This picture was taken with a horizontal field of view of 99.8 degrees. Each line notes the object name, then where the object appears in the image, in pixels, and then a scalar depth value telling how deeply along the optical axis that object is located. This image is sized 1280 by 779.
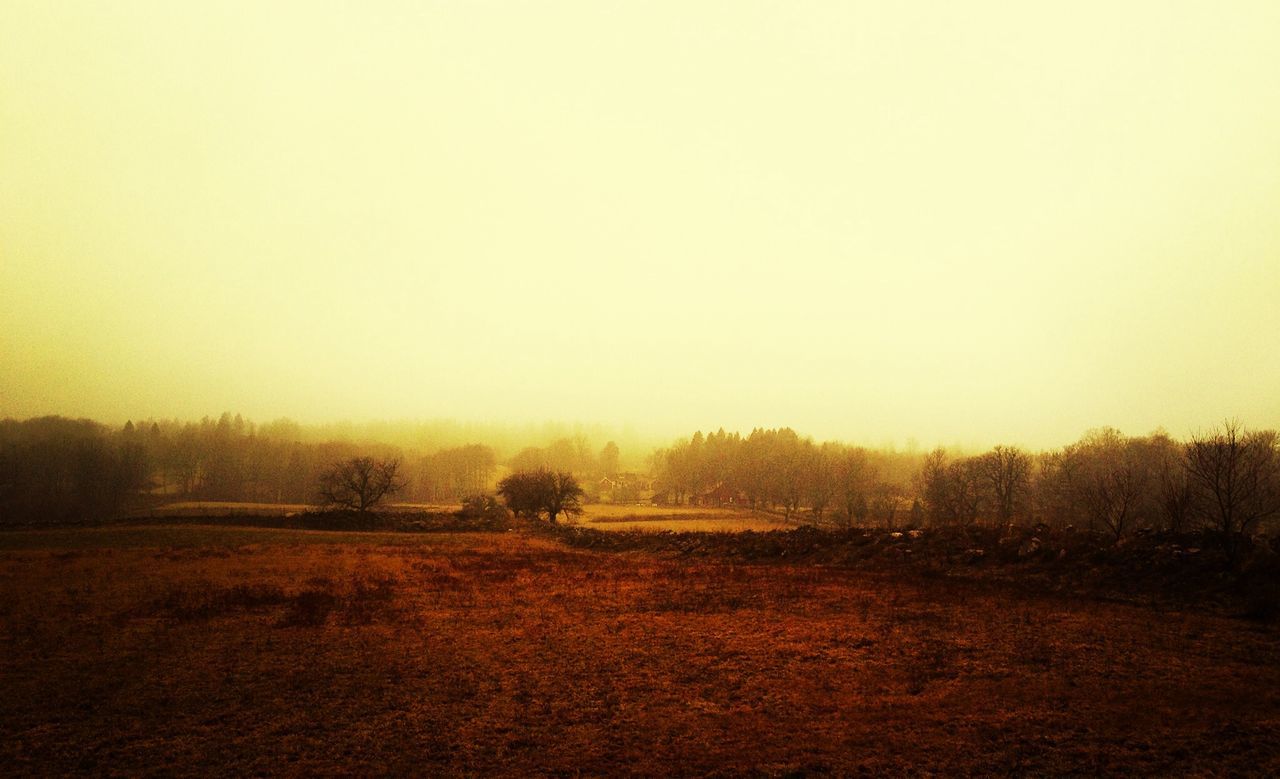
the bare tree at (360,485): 56.84
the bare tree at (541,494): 62.31
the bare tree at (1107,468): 44.62
